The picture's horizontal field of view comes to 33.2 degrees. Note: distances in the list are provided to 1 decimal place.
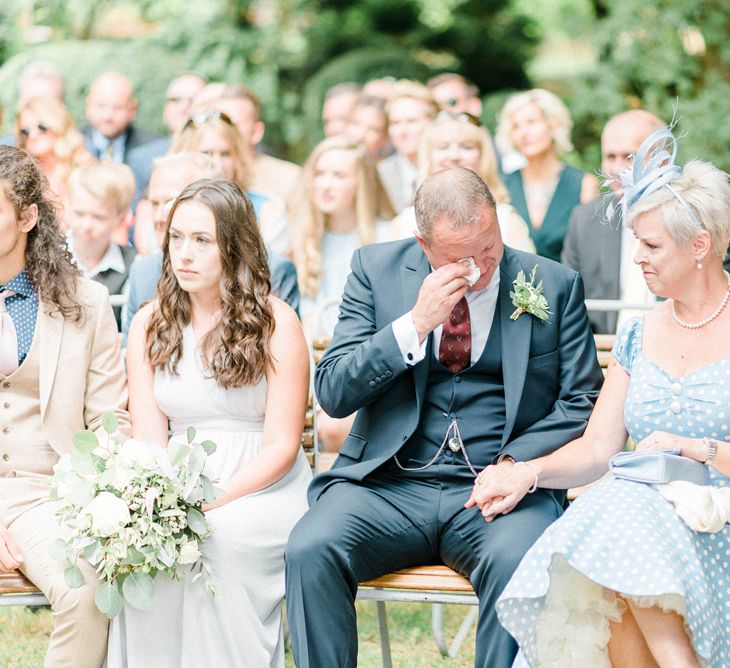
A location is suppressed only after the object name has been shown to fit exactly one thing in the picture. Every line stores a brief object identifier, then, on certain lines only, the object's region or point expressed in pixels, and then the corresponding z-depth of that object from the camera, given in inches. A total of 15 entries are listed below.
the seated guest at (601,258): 255.4
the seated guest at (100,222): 256.5
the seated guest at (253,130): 314.0
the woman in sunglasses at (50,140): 319.6
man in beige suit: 171.3
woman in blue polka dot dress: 137.3
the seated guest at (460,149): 275.7
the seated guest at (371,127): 355.9
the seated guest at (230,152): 271.7
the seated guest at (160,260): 213.0
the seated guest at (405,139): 334.6
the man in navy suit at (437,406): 154.2
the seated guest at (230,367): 169.2
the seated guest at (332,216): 265.4
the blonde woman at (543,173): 294.0
